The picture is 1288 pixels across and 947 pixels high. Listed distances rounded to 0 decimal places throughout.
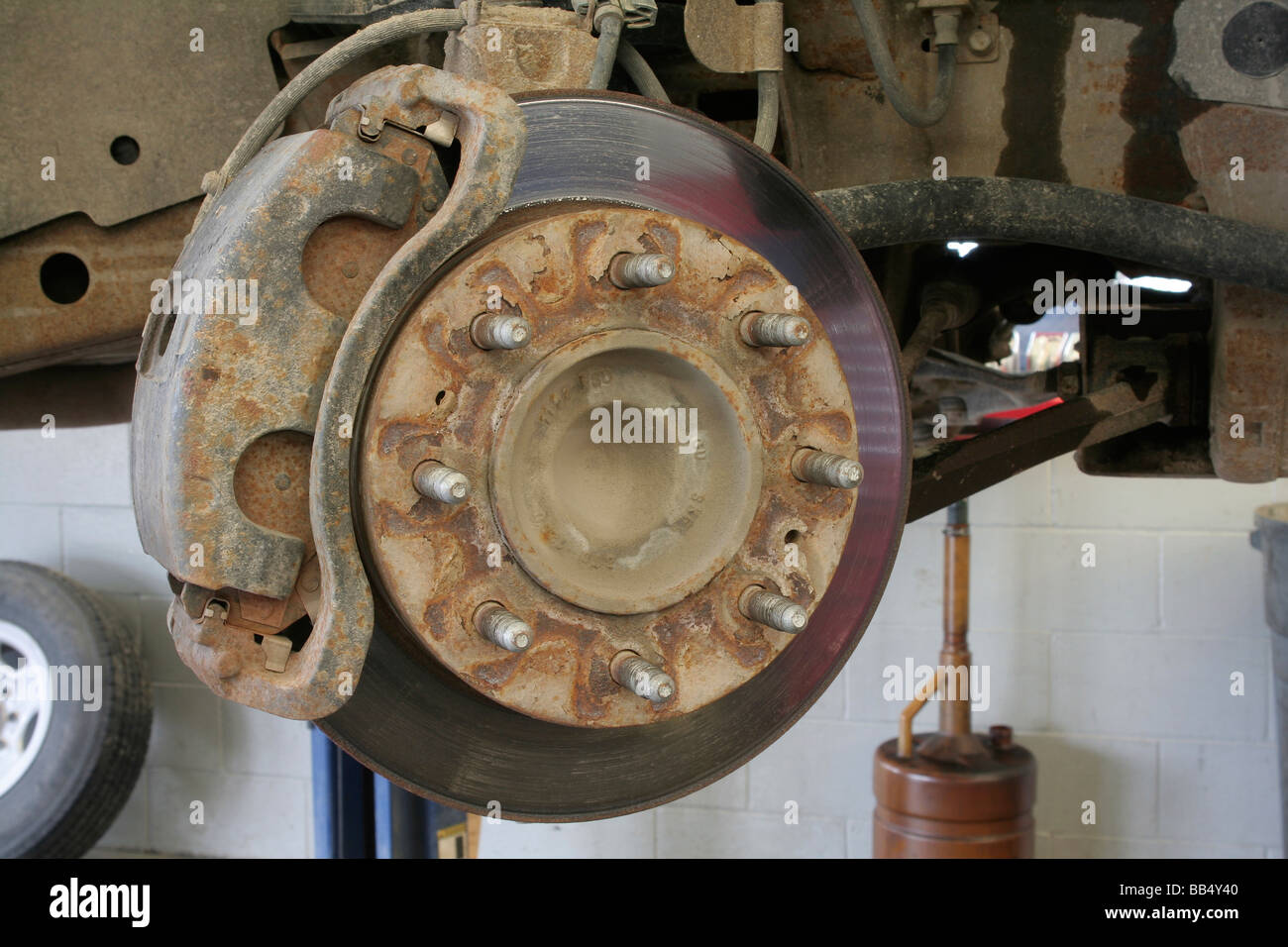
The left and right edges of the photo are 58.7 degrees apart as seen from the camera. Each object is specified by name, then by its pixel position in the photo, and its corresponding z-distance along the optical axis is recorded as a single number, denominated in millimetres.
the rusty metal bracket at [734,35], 774
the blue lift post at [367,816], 1698
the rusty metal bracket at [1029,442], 917
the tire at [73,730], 2078
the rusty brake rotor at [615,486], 549
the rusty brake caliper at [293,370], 538
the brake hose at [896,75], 803
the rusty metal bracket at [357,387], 533
